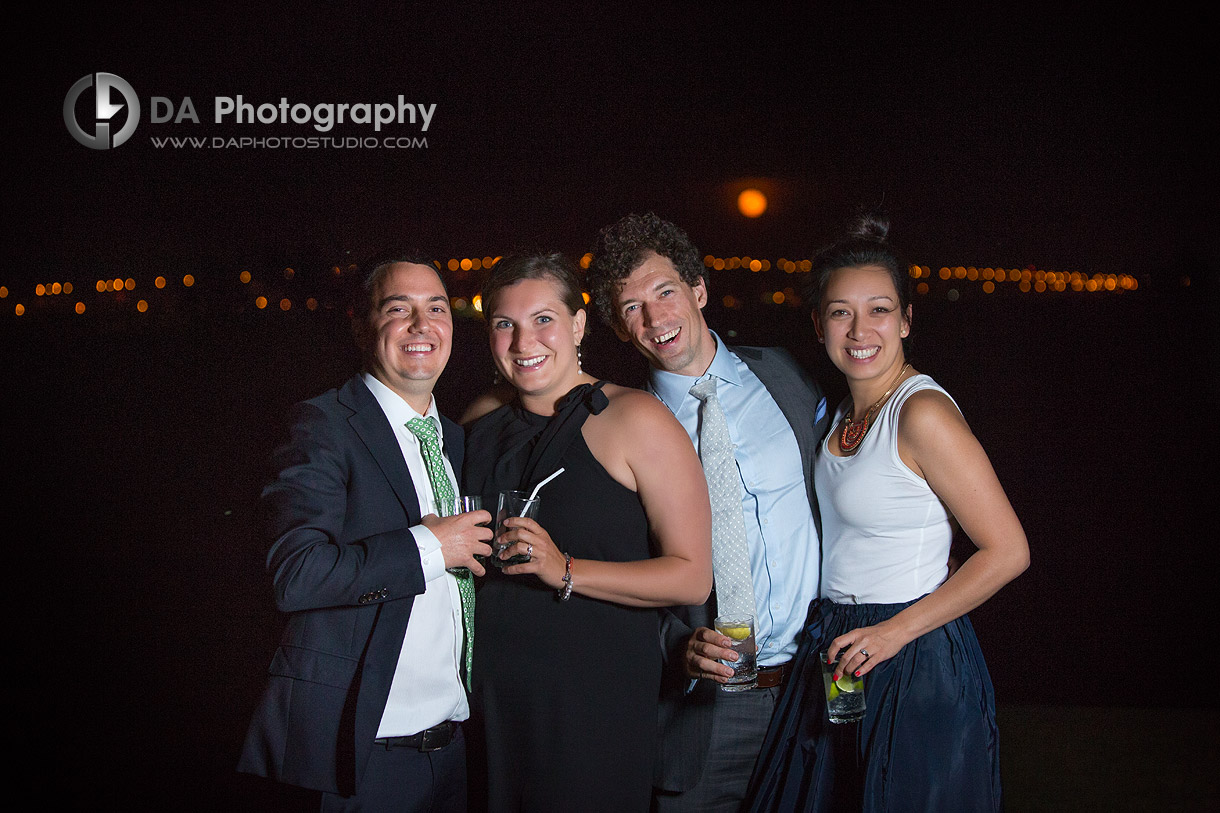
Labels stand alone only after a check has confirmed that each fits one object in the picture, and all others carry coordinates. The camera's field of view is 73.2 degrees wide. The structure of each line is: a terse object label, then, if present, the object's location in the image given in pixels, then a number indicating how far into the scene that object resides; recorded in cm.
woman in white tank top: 183
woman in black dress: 177
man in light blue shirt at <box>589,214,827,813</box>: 204
